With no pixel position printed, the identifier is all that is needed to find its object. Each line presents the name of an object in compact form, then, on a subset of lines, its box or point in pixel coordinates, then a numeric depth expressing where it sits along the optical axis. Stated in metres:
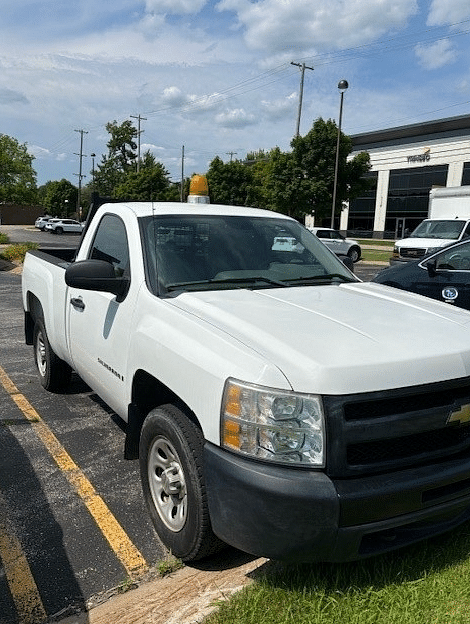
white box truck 17.00
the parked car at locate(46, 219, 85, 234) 54.00
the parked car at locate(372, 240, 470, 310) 5.99
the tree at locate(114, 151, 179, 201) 50.94
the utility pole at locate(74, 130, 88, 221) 75.06
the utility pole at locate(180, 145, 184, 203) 57.44
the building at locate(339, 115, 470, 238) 44.94
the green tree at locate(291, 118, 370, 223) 34.19
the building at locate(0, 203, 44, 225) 74.62
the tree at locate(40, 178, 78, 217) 84.88
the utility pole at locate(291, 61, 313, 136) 34.94
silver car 24.70
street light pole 26.00
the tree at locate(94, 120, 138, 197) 70.94
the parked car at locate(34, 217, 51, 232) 56.91
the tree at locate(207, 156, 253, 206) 48.19
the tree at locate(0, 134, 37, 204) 64.12
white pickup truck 2.20
